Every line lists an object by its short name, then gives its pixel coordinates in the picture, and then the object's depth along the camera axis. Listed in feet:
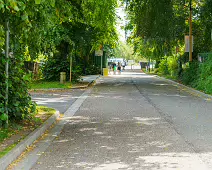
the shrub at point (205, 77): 64.28
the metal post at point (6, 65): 26.68
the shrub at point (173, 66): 128.06
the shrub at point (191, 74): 78.88
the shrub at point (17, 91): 27.35
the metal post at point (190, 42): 88.04
